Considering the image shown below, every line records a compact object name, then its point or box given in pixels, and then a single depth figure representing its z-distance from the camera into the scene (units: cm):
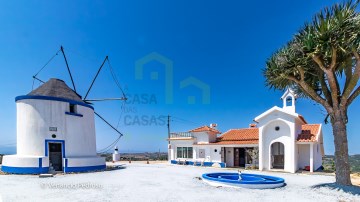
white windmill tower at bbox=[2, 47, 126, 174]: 2100
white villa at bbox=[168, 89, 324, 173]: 2442
